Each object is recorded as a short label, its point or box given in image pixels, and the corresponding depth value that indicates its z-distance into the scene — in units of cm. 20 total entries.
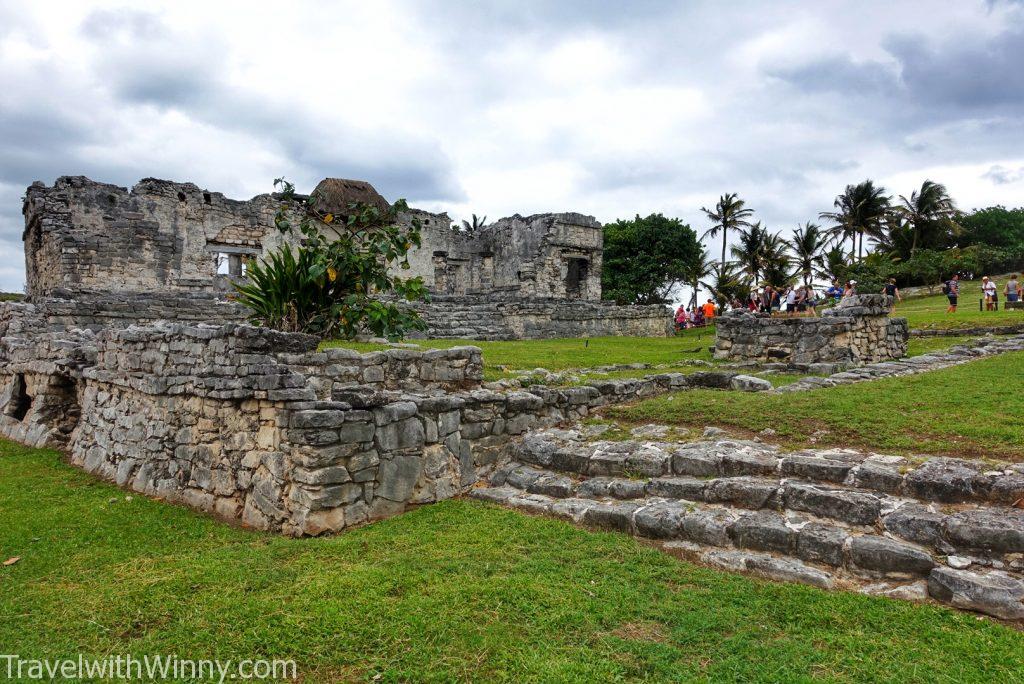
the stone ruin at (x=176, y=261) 1586
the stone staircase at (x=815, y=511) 380
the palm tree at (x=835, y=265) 3539
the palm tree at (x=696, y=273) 4147
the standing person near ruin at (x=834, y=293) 2589
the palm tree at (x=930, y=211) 3912
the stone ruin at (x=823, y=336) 1206
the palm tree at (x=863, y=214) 4100
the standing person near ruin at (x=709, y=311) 2447
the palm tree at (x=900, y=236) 3994
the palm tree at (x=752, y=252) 3569
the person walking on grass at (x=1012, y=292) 2136
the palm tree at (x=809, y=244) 4012
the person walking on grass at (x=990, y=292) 2087
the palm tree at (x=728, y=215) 4591
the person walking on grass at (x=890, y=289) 2386
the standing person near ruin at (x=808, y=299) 1877
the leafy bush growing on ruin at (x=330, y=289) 901
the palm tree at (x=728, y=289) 3338
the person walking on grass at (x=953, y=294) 2094
